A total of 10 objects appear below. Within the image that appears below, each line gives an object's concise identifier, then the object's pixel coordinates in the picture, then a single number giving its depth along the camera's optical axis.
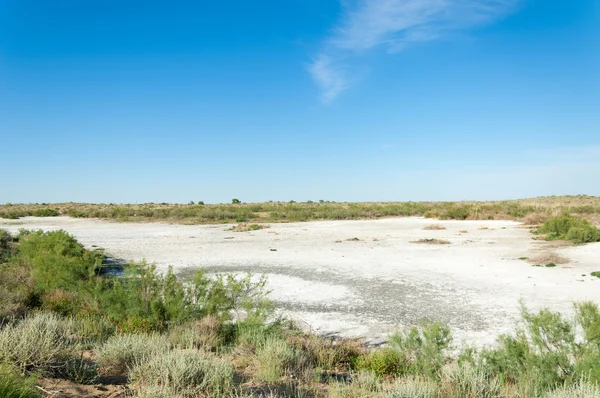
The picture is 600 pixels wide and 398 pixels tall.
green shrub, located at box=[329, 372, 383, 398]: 4.57
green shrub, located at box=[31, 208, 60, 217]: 53.67
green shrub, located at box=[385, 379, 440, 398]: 4.32
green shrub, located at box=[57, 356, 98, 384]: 5.16
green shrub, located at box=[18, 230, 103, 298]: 10.82
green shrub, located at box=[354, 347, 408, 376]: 6.10
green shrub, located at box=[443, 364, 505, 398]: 4.59
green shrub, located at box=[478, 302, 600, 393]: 5.00
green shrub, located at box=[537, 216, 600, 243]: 22.14
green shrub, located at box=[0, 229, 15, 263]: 16.16
